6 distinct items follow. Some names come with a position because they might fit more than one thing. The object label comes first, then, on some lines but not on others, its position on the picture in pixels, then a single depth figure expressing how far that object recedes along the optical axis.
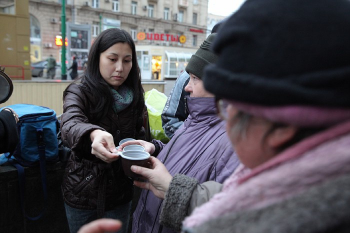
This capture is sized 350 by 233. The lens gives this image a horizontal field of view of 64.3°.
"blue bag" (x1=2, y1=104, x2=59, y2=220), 2.14
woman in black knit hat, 0.57
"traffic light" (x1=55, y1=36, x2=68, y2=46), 16.81
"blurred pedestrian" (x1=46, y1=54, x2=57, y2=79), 19.64
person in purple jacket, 1.41
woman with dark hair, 1.90
